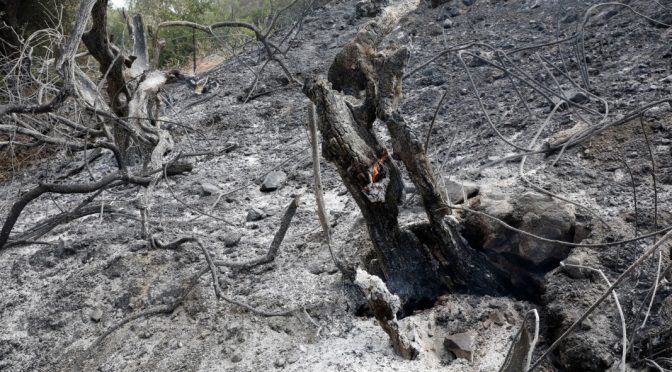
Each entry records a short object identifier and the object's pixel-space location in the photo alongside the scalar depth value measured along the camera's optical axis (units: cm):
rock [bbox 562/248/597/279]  232
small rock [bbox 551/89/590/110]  366
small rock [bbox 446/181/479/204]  289
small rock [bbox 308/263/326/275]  285
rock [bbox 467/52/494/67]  478
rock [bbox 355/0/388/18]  613
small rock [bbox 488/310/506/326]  236
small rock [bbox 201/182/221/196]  394
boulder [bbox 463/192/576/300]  246
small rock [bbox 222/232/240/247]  324
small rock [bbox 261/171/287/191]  380
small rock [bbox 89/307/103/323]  289
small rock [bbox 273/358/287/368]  236
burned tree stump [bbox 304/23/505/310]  238
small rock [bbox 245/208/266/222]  348
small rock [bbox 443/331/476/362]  224
